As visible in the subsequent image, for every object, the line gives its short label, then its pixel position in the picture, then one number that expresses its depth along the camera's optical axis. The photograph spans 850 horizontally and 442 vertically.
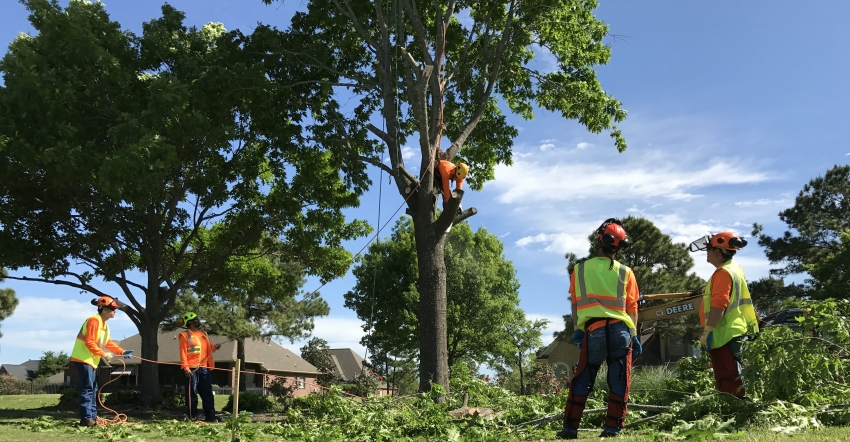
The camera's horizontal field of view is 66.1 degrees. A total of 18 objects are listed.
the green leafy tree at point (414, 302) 36.03
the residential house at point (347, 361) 60.38
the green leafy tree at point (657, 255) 34.09
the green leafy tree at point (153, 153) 13.50
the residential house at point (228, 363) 44.88
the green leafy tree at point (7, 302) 33.69
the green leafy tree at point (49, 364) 66.32
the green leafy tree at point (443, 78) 11.03
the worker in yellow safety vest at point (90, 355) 9.07
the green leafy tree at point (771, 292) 34.75
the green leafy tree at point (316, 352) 40.57
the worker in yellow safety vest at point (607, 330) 5.52
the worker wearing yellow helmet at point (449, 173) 10.87
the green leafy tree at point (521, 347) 39.41
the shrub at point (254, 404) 17.97
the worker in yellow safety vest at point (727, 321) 6.09
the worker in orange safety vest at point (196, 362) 10.65
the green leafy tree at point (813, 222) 35.29
